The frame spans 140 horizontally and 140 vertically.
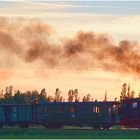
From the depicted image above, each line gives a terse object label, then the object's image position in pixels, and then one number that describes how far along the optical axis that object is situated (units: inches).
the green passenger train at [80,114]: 2979.8
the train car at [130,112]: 2935.5
